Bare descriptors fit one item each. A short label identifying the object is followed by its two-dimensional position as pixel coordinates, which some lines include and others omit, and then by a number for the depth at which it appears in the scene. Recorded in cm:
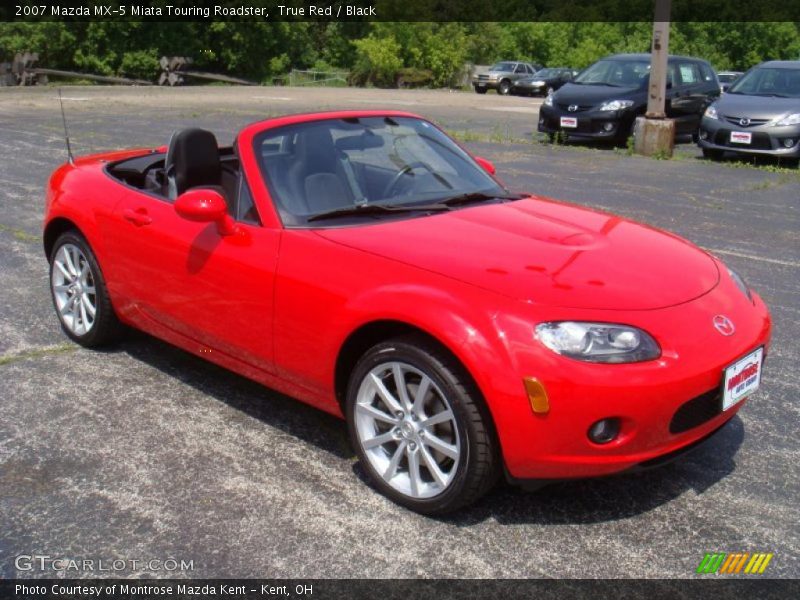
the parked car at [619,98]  1532
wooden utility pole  1395
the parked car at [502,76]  4084
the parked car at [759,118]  1299
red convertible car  302
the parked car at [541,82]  3791
